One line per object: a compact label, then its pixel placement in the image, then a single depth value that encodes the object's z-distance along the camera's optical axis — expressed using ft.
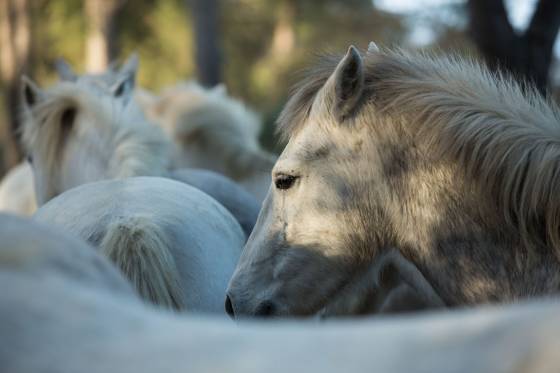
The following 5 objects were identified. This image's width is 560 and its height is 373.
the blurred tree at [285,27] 207.82
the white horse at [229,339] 9.23
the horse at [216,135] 46.09
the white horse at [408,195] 19.84
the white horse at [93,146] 33.27
